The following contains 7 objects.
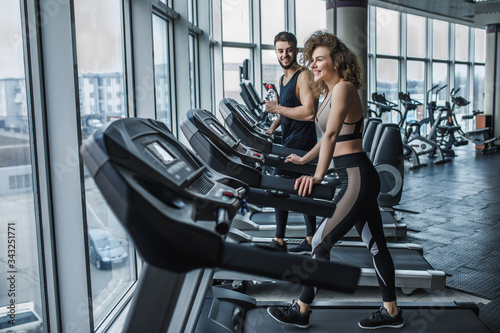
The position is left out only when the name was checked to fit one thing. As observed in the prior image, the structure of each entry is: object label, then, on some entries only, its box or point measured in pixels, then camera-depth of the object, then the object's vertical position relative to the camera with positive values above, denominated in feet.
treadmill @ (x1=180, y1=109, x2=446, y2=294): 6.50 -3.02
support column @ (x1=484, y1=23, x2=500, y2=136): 37.09 +2.17
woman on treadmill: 7.07 -0.89
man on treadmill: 10.14 -0.03
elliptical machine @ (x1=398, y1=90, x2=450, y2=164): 27.32 -1.93
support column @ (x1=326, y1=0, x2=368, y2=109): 24.36 +4.08
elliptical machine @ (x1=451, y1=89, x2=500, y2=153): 32.32 -2.17
